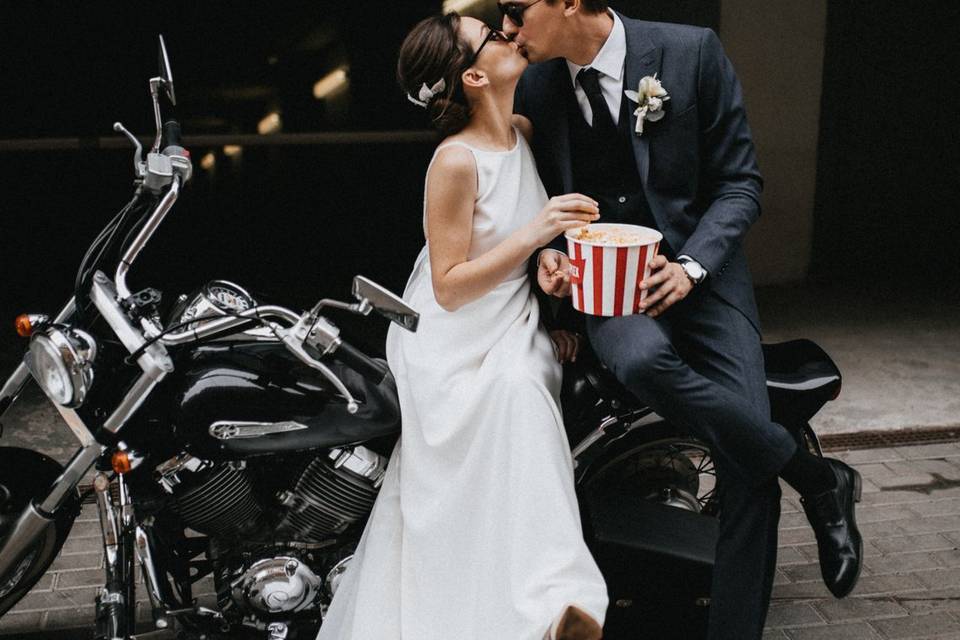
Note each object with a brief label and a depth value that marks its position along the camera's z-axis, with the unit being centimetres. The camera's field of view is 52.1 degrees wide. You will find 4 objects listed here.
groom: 268
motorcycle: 255
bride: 260
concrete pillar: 757
